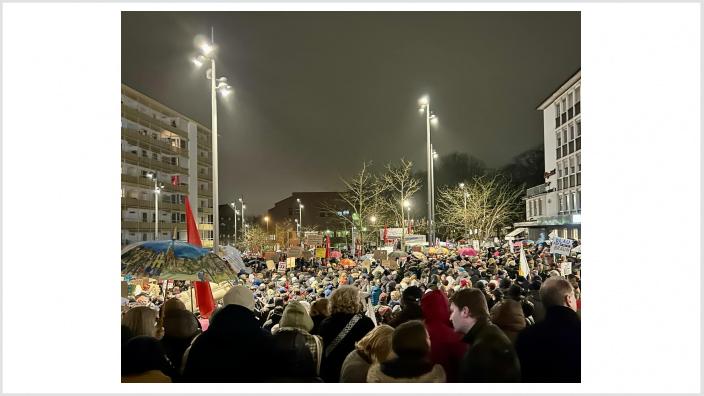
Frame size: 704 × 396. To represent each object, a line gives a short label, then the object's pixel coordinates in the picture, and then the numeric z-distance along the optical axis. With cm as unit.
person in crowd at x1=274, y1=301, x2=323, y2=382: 436
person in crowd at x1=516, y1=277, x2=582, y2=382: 445
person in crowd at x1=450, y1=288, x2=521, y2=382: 387
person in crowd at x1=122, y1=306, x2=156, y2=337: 473
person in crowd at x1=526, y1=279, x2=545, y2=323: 589
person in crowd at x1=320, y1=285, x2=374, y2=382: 462
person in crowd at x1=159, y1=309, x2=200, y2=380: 480
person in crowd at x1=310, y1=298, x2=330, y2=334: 530
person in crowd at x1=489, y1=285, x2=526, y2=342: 472
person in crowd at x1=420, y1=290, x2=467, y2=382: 409
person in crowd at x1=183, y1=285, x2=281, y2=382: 422
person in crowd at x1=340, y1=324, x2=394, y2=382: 398
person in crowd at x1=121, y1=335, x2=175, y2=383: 413
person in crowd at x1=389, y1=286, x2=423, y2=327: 479
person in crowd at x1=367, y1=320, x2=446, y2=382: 380
